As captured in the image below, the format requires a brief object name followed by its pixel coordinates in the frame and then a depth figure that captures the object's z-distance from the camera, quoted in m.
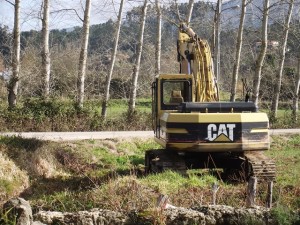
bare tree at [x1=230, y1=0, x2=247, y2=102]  27.09
